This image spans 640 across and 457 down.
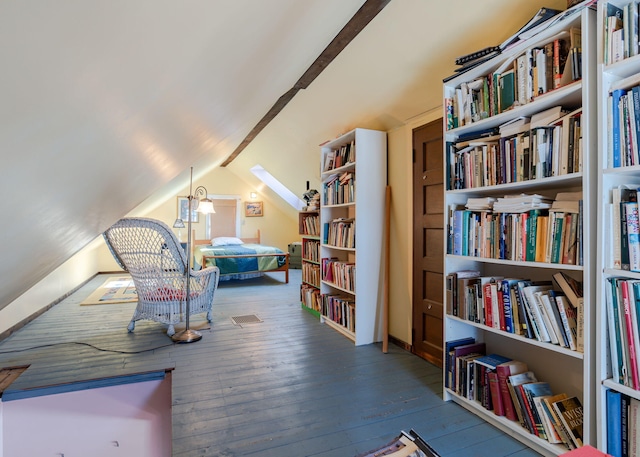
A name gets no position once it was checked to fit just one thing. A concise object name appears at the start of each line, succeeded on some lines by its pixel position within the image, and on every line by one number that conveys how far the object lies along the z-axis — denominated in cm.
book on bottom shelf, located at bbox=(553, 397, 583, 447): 151
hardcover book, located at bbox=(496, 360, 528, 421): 179
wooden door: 268
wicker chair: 322
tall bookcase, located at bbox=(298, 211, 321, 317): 420
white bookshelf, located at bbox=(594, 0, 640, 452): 133
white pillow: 736
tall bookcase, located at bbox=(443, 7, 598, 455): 139
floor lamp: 319
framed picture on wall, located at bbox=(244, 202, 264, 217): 857
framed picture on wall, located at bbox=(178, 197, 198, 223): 792
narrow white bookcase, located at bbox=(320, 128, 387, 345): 317
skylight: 768
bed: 595
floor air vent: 387
